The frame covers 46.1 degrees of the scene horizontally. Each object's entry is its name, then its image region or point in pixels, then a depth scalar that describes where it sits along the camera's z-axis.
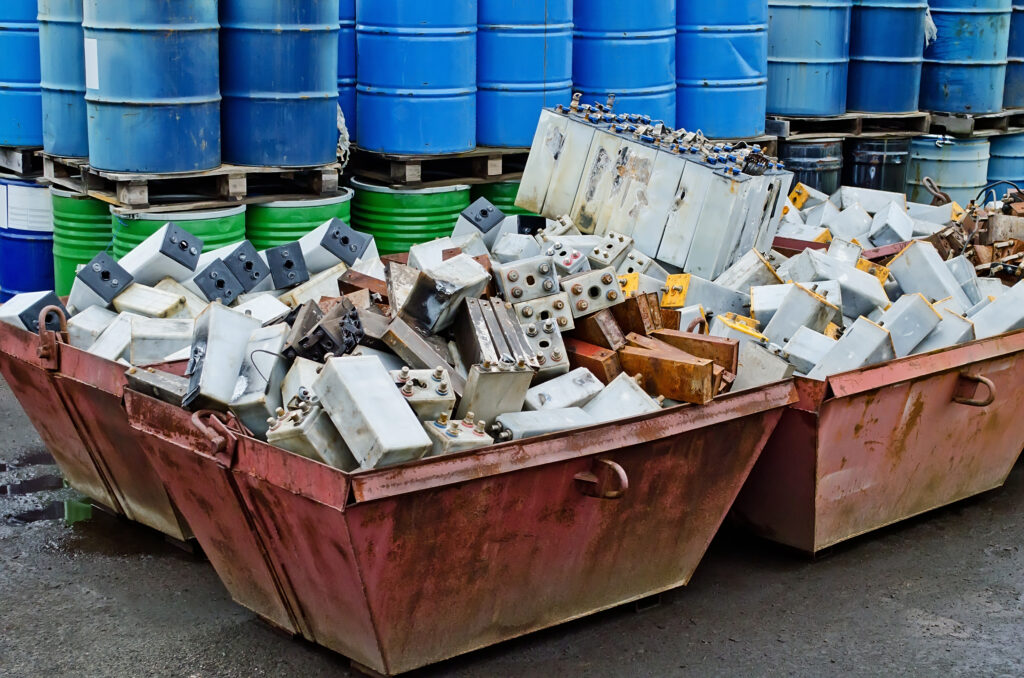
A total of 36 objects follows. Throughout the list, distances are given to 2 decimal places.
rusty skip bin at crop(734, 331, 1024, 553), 4.19
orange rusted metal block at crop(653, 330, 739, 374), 4.06
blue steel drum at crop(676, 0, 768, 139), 7.36
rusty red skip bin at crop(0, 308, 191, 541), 4.17
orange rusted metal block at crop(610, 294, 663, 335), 4.22
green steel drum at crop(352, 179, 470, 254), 6.69
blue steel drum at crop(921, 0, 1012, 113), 8.48
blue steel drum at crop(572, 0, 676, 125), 7.03
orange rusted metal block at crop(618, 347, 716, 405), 3.79
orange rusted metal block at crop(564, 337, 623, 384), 4.01
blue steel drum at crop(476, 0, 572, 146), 6.71
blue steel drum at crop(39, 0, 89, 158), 6.04
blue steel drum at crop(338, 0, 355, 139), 6.72
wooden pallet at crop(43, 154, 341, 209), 5.82
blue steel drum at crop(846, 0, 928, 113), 8.20
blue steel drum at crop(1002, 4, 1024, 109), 9.04
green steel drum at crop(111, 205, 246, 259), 5.82
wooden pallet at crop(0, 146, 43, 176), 6.59
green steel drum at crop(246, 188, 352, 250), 6.21
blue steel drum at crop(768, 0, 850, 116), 7.96
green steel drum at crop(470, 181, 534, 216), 7.05
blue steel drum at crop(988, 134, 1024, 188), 9.07
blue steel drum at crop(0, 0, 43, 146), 6.50
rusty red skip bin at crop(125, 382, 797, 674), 3.22
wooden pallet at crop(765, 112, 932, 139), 8.05
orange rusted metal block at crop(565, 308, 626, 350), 4.14
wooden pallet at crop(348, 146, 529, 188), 6.63
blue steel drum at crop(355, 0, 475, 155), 6.40
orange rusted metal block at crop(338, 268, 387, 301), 4.39
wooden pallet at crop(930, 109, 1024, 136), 8.55
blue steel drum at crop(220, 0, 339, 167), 5.86
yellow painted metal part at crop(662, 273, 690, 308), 4.87
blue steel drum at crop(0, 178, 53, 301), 6.66
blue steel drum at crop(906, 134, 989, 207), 8.58
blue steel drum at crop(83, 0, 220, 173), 5.56
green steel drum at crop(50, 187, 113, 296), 6.28
